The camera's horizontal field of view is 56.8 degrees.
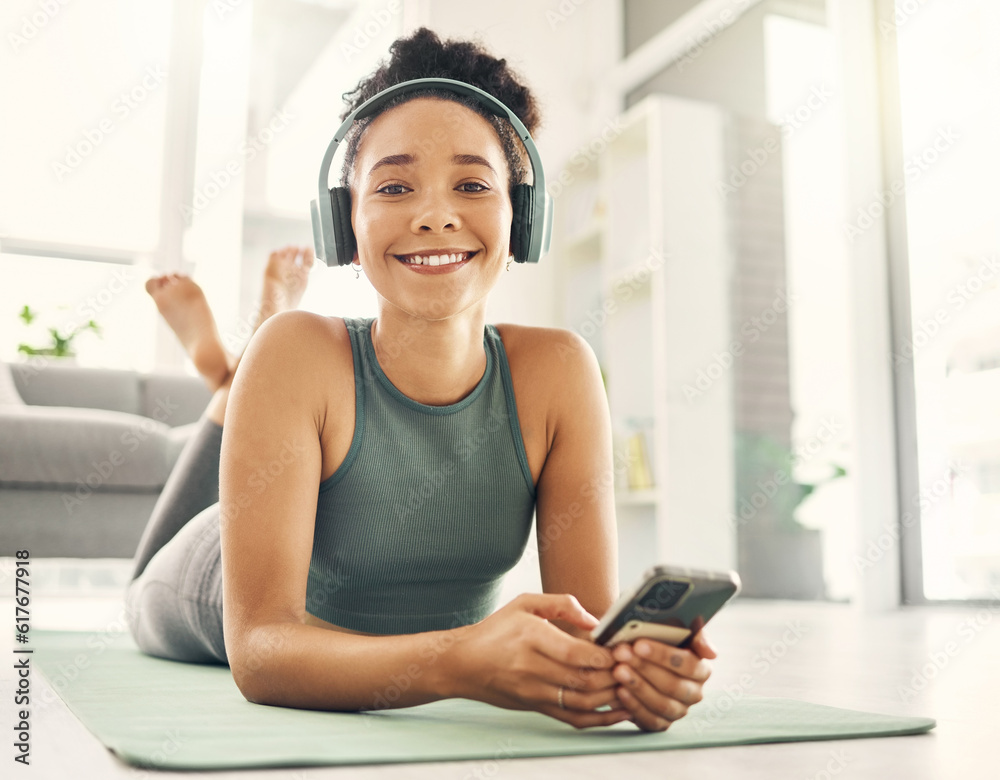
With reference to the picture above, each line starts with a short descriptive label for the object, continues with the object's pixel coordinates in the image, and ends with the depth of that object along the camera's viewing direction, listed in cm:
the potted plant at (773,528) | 344
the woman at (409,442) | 91
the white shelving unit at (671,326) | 378
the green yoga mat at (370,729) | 70
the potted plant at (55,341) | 376
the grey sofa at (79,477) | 254
